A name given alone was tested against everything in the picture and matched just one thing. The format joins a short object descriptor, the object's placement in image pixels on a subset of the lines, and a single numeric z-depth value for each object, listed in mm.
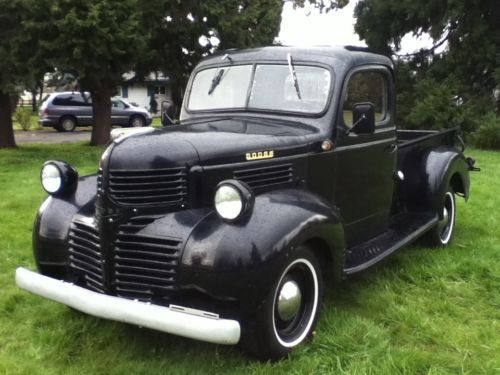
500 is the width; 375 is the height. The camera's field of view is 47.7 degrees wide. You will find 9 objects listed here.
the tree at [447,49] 15758
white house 14820
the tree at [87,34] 10766
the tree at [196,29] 13648
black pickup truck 3068
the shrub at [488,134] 14917
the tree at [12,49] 11094
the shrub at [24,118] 24344
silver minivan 23672
